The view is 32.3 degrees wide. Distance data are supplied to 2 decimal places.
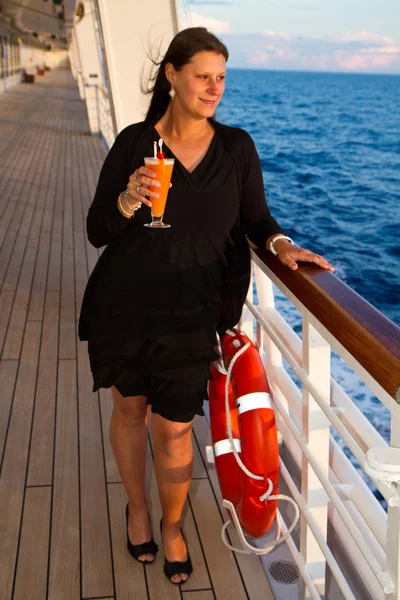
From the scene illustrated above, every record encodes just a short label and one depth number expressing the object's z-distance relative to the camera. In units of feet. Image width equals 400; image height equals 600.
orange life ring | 3.88
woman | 3.94
